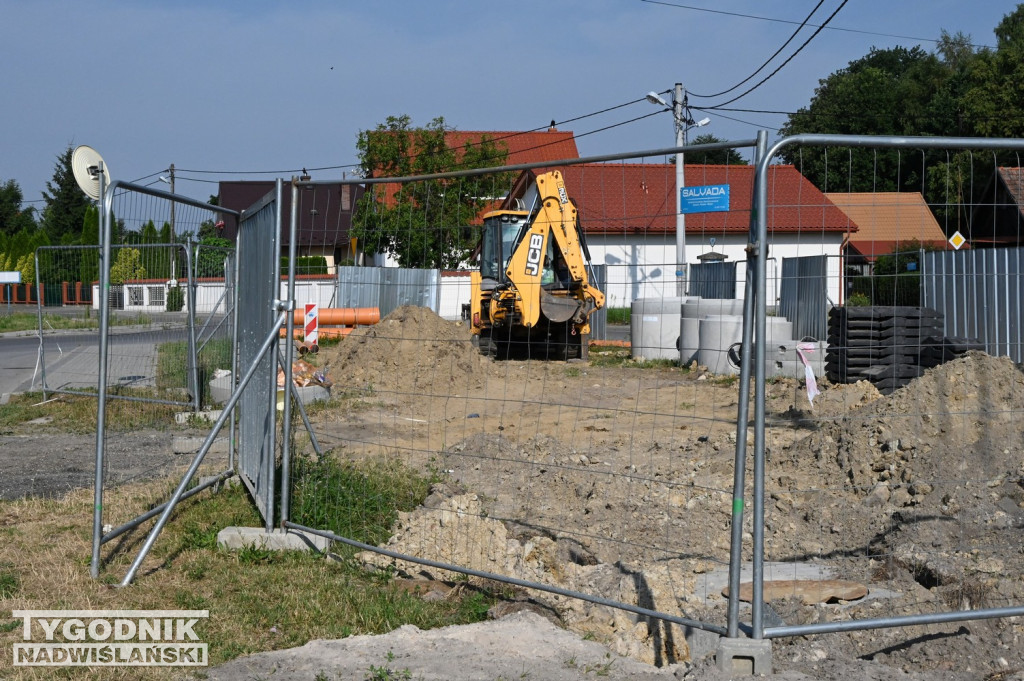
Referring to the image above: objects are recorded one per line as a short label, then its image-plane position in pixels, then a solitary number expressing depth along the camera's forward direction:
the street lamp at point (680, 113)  23.89
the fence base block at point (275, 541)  5.59
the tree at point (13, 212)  71.69
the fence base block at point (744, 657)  3.72
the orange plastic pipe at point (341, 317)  17.95
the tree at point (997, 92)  47.16
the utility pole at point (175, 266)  9.54
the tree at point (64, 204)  67.62
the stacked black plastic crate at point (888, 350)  12.30
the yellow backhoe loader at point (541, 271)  15.73
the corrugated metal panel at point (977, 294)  12.39
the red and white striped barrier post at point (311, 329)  15.21
